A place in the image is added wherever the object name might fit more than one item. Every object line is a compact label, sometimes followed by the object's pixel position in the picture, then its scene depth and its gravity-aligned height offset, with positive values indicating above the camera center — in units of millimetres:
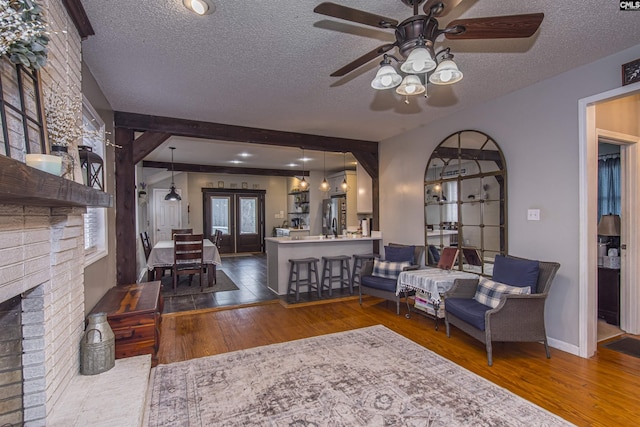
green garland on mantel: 1133 +688
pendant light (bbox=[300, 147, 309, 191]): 6996 +646
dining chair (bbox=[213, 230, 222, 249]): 6480 -509
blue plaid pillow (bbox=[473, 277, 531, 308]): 2970 -774
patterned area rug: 2068 -1334
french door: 9797 -106
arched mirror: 3719 +145
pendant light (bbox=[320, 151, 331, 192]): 6632 +1252
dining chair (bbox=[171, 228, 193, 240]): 7282 -382
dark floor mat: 3027 -1349
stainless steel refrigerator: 8219 -53
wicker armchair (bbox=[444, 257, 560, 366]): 2805 -951
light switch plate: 3283 -36
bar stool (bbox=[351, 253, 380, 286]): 5406 -839
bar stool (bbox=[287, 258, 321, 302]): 4969 -990
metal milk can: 2084 -883
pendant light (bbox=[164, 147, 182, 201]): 7520 +440
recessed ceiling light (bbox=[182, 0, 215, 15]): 1913 +1279
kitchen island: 5133 -629
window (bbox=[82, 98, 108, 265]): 2836 -59
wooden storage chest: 2551 -902
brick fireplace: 1336 -389
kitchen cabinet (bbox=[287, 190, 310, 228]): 9961 +150
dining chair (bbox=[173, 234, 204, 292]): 5172 -634
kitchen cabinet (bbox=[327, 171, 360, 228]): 7848 +367
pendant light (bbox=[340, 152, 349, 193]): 7234 +834
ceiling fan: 1563 +974
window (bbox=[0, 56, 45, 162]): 1229 +442
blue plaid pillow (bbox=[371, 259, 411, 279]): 4441 -792
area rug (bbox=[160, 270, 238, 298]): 5279 -1288
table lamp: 3672 -183
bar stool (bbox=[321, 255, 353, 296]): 5207 -986
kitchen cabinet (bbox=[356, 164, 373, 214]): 6293 +419
